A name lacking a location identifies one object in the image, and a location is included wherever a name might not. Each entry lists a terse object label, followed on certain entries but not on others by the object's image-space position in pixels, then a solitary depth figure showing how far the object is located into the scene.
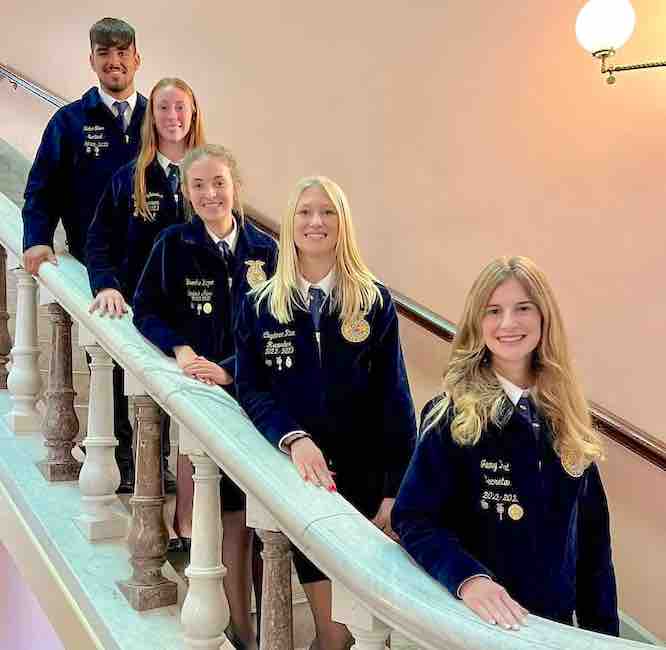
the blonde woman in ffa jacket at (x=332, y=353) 1.74
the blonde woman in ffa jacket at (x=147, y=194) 2.23
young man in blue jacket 2.46
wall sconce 2.86
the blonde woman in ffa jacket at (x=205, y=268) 2.01
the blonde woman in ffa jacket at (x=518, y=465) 1.39
